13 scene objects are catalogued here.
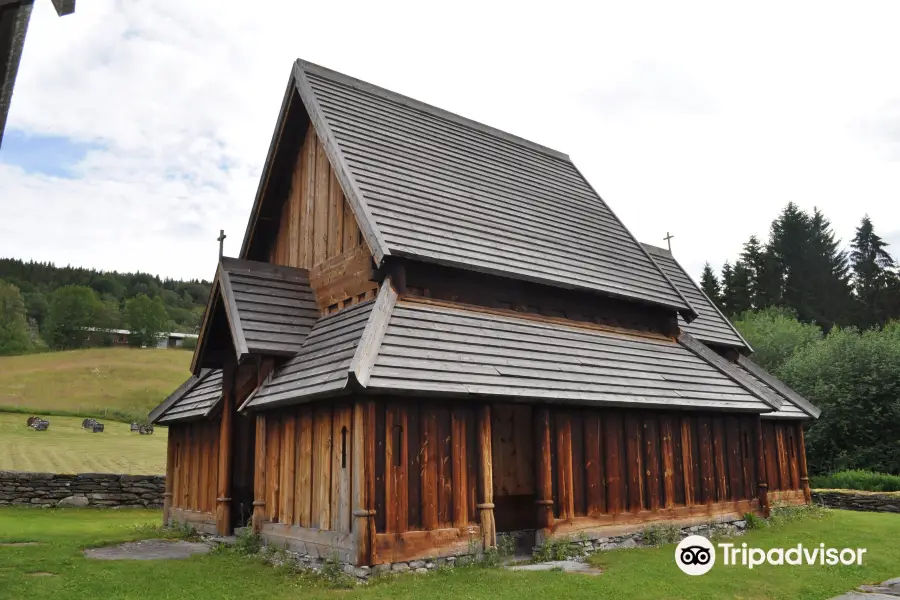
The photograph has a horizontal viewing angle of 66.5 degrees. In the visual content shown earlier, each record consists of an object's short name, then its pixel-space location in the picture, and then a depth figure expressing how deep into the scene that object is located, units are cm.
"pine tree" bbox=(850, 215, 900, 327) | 5348
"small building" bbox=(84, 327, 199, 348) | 9881
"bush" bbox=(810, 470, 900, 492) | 2270
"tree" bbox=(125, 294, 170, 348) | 9919
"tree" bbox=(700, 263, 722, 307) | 6275
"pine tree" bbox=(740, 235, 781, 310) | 5994
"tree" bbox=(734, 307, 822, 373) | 4325
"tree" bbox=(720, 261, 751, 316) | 6016
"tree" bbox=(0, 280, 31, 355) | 8544
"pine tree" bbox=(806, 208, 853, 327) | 5619
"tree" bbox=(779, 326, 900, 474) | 2792
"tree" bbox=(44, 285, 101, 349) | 9462
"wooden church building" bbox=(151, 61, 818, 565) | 1027
